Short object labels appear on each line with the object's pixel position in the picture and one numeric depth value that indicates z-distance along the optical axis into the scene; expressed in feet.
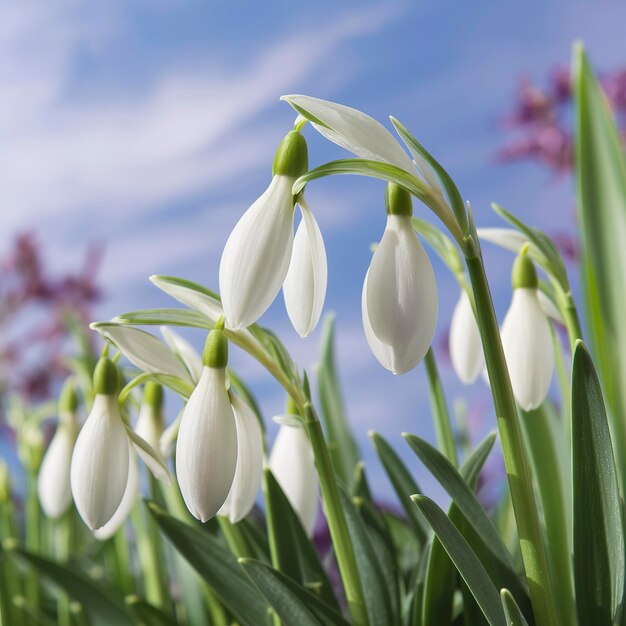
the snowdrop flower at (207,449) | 0.66
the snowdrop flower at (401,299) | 0.64
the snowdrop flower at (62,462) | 1.01
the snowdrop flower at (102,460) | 0.71
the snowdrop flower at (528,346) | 0.78
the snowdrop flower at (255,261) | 0.64
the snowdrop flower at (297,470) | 0.85
